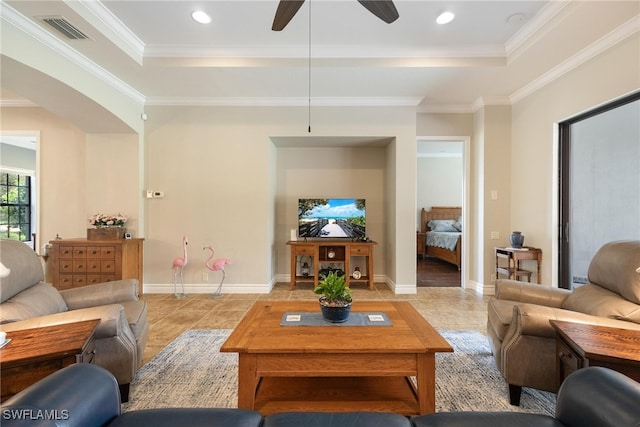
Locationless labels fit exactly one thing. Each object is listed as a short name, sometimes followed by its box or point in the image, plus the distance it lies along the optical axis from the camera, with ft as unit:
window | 19.97
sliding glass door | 9.12
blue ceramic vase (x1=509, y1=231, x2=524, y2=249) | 12.00
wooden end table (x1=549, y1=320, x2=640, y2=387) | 4.06
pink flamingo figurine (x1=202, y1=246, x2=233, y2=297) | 13.01
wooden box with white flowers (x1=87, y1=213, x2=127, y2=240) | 12.49
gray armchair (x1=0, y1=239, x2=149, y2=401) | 5.18
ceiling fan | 5.85
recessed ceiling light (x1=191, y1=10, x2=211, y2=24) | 8.63
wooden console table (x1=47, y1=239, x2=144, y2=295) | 11.84
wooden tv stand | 14.23
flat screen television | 14.76
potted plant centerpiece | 5.82
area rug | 5.73
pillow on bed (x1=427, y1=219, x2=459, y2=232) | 23.86
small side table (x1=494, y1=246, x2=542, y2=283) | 11.73
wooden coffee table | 4.73
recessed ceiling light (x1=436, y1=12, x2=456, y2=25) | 8.57
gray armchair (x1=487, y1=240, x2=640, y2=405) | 5.42
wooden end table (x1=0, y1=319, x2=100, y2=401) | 3.83
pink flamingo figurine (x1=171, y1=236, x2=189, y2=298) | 12.95
